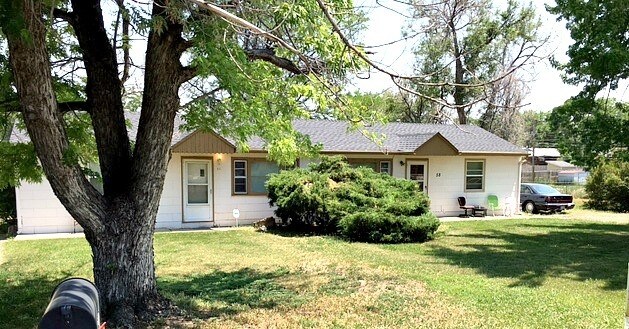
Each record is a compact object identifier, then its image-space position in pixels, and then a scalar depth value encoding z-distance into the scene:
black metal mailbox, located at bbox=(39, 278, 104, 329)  2.71
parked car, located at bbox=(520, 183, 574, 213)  21.42
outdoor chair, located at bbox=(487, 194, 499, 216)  19.44
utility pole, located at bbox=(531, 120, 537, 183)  46.41
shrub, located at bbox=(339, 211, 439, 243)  12.30
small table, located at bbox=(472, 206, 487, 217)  18.86
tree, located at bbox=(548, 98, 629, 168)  12.41
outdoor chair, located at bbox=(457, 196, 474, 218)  18.83
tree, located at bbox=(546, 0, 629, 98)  11.70
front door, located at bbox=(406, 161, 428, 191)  18.61
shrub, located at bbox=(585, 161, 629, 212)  22.52
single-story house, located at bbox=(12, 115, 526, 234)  14.12
